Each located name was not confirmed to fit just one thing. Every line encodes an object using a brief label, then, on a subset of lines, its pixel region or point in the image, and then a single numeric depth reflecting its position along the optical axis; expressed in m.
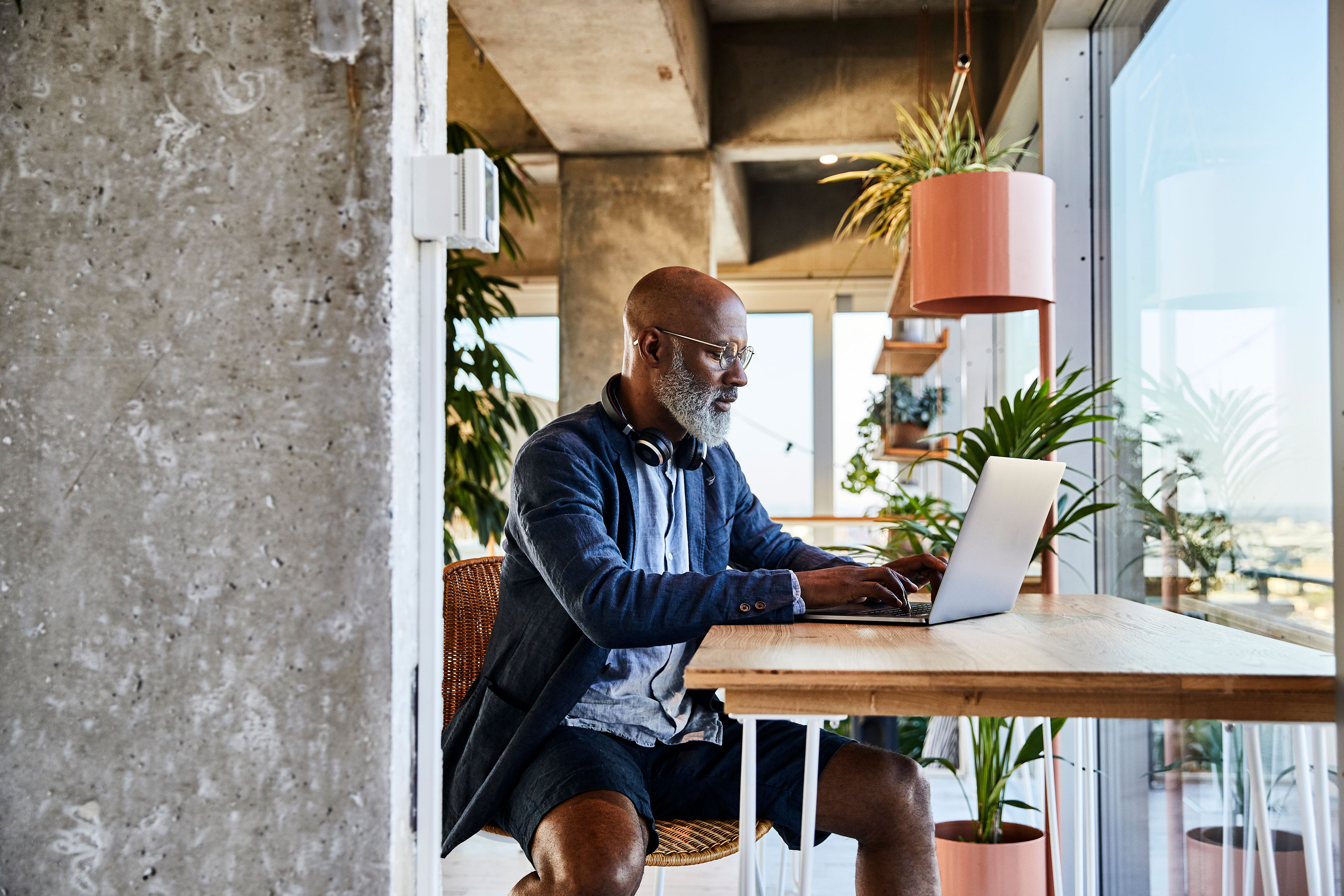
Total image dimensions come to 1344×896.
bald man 1.42
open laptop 1.46
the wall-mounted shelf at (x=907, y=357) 5.24
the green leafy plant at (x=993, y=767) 2.29
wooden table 1.09
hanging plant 2.77
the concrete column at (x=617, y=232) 5.11
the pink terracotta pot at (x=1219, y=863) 1.79
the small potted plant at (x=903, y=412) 5.95
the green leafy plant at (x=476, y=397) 3.55
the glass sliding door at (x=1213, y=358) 1.76
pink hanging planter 2.39
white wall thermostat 1.16
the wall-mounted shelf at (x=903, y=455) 5.49
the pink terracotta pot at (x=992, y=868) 2.21
